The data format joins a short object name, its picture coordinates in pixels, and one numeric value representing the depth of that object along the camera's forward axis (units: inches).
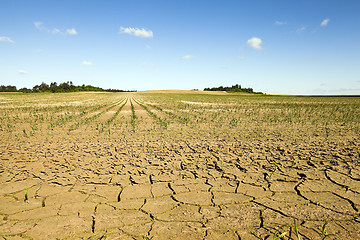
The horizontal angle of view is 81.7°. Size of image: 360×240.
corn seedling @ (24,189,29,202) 108.3
